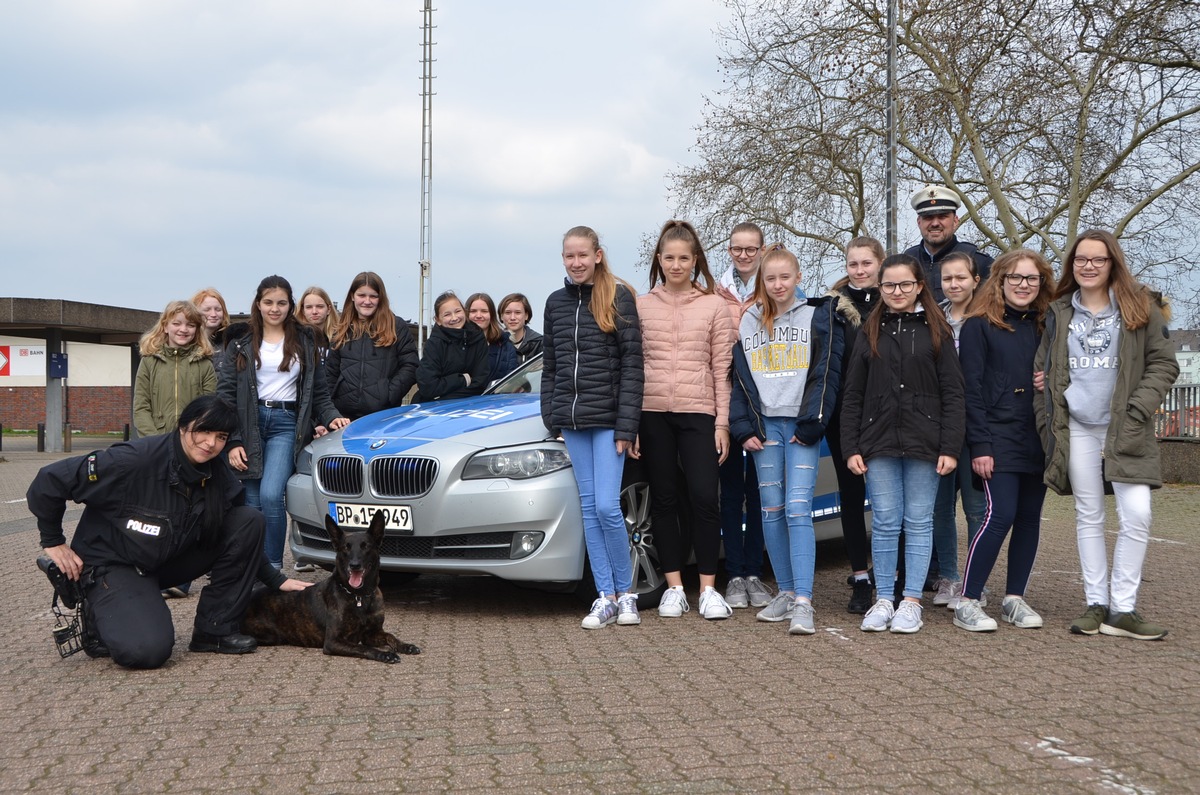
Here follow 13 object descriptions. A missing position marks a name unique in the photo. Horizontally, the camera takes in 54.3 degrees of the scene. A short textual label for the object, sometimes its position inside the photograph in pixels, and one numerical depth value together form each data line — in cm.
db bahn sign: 3425
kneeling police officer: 520
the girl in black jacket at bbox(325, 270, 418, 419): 775
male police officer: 689
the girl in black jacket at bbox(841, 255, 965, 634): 587
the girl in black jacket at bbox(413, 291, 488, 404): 809
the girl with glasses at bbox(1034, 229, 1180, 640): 573
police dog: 535
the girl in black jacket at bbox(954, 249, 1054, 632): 603
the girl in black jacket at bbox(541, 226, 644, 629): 611
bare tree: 2112
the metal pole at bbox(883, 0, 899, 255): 1694
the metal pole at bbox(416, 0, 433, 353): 2881
